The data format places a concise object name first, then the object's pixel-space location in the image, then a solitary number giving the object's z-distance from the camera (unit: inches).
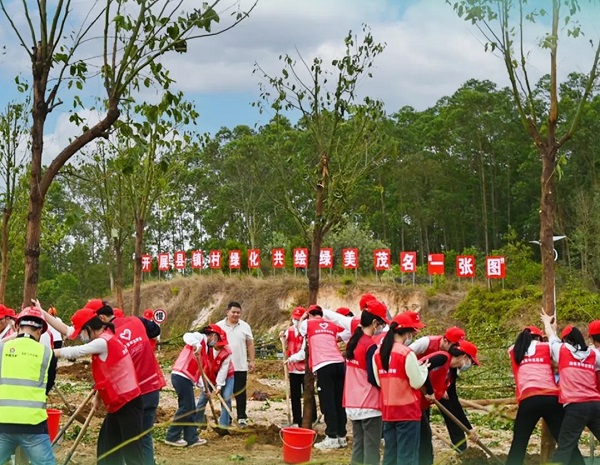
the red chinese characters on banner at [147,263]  1540.4
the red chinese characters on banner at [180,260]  1473.9
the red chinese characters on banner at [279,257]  1312.7
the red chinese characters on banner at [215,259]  1398.9
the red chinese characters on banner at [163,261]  1523.1
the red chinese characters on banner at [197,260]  1472.8
